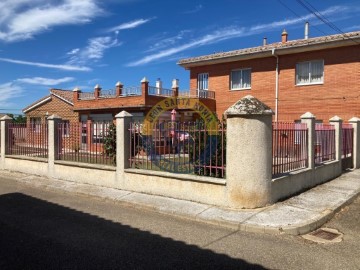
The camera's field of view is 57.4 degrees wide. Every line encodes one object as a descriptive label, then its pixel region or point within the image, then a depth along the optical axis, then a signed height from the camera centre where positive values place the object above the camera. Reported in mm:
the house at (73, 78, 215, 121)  19547 +1961
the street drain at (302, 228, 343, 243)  5176 -1718
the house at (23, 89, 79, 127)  25336 +1966
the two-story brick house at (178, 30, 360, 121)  16531 +3188
